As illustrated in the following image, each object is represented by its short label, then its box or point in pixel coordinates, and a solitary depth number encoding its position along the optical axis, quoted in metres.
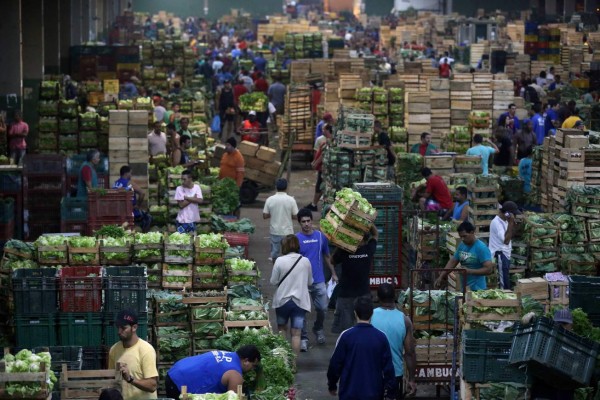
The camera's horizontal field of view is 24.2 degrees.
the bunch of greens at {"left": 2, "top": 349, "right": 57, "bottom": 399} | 10.85
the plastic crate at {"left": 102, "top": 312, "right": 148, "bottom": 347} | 13.73
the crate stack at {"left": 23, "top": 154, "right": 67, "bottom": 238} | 21.64
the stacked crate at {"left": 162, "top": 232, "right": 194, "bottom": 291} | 16.48
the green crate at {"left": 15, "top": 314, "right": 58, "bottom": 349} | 13.72
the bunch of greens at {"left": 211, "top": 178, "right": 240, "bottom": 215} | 23.78
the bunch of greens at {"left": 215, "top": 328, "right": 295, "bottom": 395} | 12.40
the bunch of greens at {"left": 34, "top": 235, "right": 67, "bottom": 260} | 15.92
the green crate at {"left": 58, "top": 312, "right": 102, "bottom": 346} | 13.73
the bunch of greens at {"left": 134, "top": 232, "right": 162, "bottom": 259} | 16.45
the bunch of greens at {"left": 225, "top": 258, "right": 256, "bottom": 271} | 16.33
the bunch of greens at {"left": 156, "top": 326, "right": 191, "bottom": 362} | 14.67
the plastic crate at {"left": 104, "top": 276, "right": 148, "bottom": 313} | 13.85
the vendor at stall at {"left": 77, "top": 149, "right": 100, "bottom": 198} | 21.34
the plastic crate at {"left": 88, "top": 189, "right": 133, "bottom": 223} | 19.83
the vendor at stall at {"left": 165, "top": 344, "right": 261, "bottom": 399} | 10.99
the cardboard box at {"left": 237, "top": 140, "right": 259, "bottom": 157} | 27.34
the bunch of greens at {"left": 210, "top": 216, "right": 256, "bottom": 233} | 21.73
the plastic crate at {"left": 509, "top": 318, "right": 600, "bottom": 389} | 11.15
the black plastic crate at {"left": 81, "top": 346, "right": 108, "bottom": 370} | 13.53
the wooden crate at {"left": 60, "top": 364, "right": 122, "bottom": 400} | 11.44
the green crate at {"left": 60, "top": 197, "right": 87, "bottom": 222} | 20.53
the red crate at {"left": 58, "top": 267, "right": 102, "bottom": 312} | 13.78
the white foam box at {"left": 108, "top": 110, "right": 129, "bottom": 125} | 23.14
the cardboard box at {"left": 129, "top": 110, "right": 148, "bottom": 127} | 23.12
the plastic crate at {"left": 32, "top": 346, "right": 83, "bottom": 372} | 12.64
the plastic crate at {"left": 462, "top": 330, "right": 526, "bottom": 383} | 12.80
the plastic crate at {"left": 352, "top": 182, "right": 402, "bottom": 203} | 18.92
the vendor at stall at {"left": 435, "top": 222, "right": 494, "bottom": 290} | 15.70
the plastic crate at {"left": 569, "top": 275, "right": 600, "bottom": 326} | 13.55
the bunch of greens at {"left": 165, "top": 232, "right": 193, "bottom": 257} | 16.50
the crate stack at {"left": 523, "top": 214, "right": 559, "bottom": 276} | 19.50
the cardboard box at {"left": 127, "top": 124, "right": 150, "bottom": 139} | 23.19
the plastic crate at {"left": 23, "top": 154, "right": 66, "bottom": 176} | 21.62
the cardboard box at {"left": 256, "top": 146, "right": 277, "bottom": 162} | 27.53
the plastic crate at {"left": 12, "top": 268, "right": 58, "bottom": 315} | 13.71
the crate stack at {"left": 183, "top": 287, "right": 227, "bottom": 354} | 14.69
